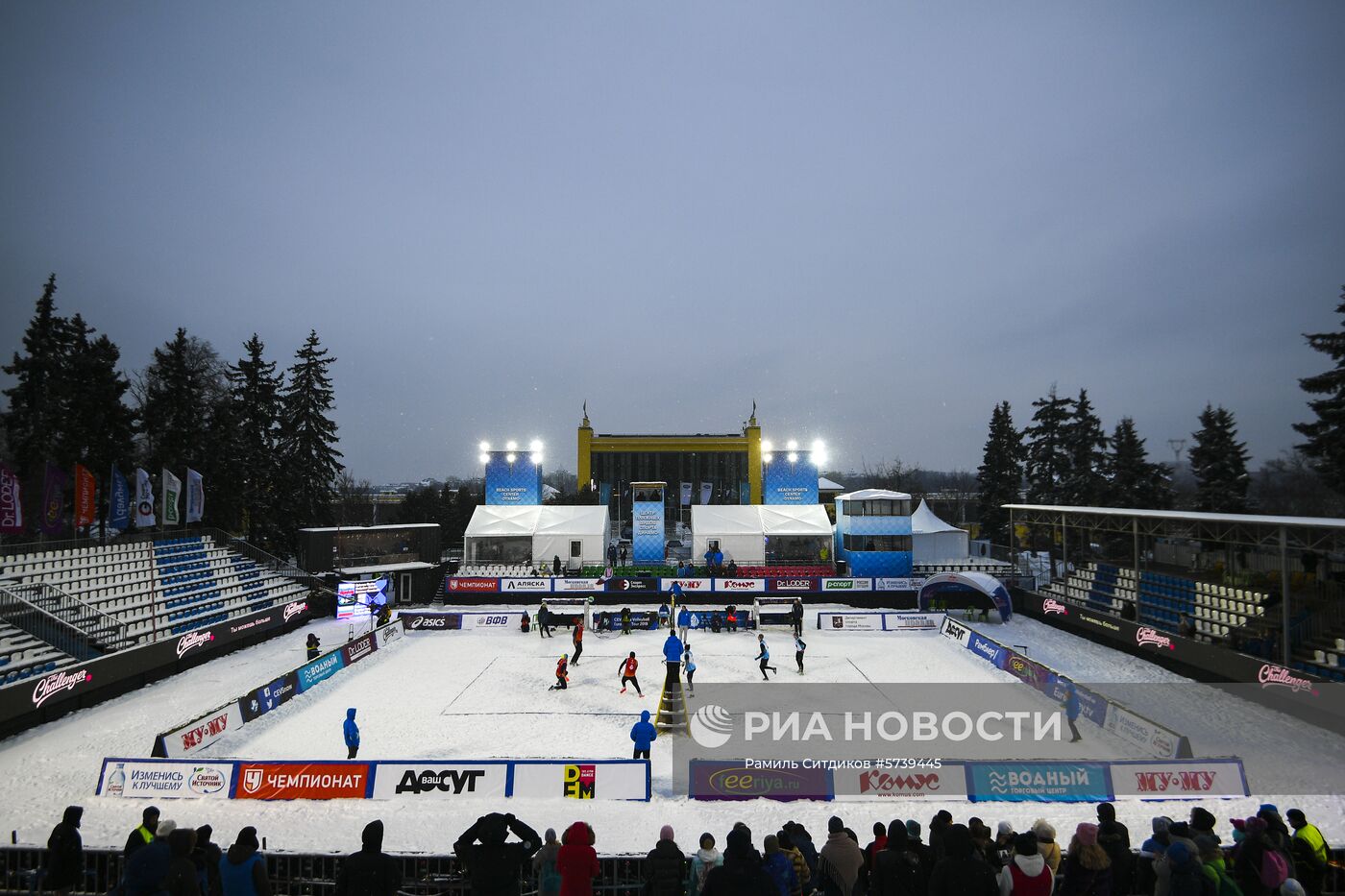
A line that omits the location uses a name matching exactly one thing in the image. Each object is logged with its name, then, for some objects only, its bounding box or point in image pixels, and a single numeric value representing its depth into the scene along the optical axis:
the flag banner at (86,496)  21.06
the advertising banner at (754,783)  10.97
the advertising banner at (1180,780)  10.98
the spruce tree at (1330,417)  25.34
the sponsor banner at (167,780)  11.07
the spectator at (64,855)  7.04
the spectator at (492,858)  5.28
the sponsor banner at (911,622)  26.22
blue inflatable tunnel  27.23
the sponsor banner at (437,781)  11.05
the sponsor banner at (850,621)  26.52
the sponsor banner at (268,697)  15.20
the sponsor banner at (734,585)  31.70
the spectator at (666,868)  6.03
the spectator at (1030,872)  5.57
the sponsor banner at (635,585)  31.55
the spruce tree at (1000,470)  51.34
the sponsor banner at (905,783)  11.05
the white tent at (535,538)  35.09
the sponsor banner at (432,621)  26.69
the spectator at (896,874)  5.43
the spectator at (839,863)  6.41
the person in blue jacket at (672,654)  14.95
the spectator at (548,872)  6.02
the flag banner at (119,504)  22.22
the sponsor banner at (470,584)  32.12
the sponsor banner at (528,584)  31.80
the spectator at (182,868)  5.43
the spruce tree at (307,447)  37.94
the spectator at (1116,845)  6.70
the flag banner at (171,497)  24.05
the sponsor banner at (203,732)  12.40
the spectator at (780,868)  6.36
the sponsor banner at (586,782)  11.02
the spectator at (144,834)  6.51
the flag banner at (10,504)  17.52
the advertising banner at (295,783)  11.04
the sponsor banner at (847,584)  31.97
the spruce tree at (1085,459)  45.91
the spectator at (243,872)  5.62
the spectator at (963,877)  4.93
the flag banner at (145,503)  22.84
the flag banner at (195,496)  25.16
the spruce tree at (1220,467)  36.81
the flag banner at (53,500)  19.17
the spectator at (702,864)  6.40
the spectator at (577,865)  5.69
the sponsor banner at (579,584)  31.70
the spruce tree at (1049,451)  49.22
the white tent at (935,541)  39.72
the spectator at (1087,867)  5.95
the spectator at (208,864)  6.22
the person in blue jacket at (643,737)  11.95
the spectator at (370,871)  5.16
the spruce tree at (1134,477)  42.34
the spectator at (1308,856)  7.04
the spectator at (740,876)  5.09
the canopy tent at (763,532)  35.53
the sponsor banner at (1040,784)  10.93
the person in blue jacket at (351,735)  12.55
